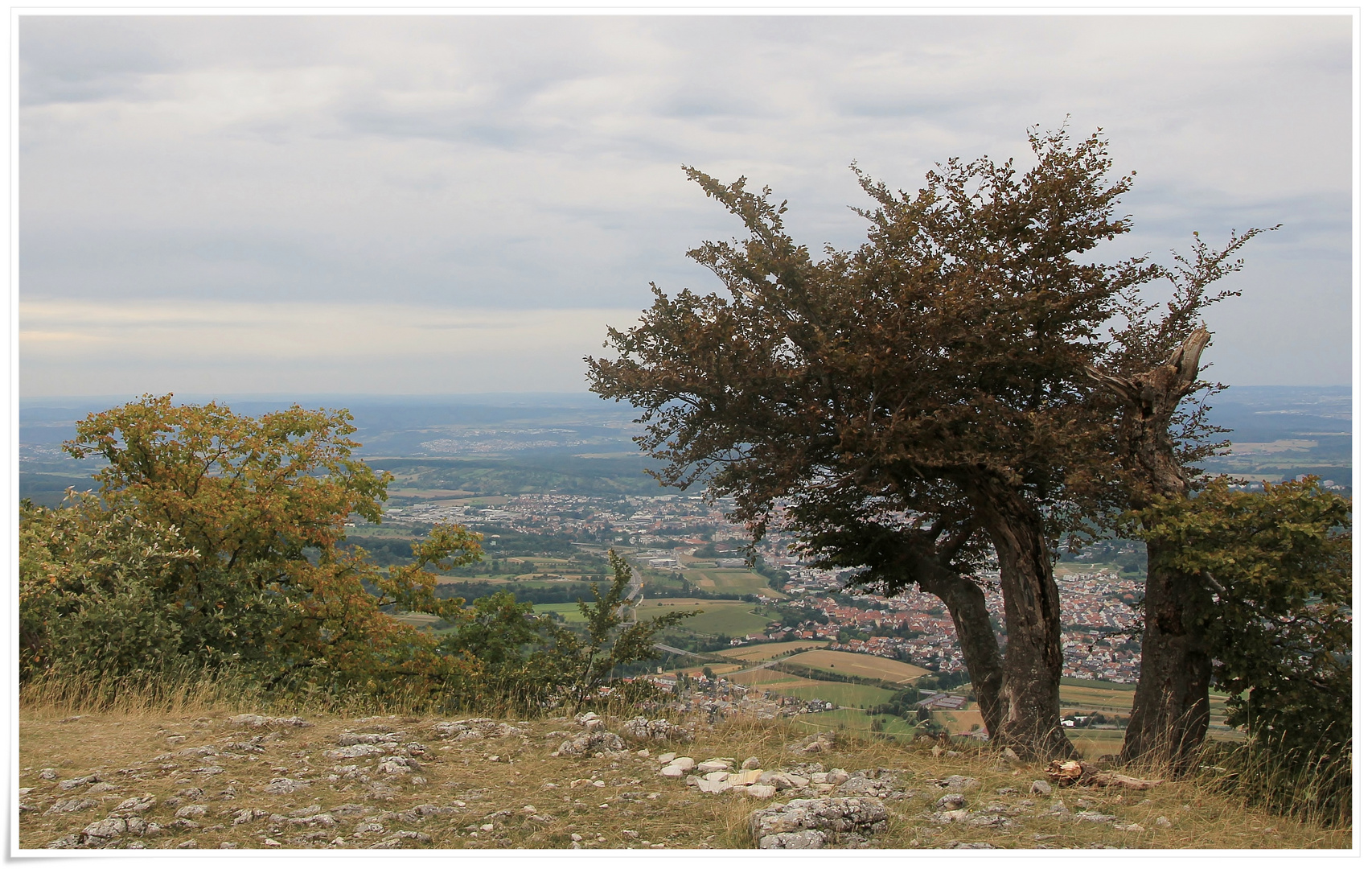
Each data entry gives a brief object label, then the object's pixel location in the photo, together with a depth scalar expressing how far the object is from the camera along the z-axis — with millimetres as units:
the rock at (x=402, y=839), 5441
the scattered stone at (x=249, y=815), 5672
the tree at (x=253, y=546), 11203
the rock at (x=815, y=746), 8305
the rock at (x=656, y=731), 8289
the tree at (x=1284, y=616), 7027
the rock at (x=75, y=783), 6133
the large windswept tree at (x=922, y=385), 9055
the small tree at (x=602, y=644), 11156
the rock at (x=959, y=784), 7039
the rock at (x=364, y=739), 7646
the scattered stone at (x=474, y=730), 8164
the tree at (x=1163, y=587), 8703
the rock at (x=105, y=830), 5352
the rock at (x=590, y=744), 7664
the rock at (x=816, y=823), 5492
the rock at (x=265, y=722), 8086
